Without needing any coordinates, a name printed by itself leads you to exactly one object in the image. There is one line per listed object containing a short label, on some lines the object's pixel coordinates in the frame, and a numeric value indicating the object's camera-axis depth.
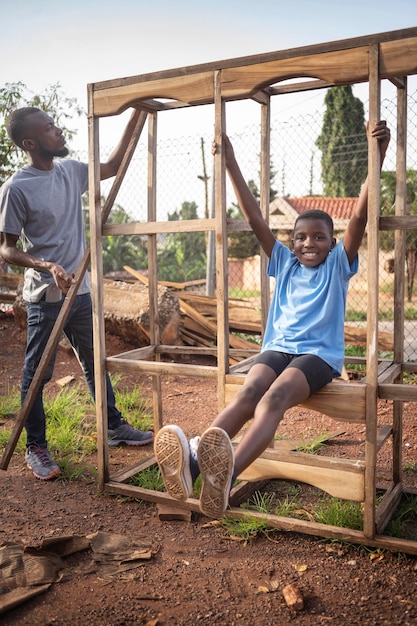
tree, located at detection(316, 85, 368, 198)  30.92
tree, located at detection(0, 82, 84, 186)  8.50
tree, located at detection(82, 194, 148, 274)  22.02
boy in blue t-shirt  2.56
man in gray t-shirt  3.93
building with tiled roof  24.12
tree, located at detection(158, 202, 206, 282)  22.06
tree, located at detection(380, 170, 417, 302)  15.05
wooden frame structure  2.77
